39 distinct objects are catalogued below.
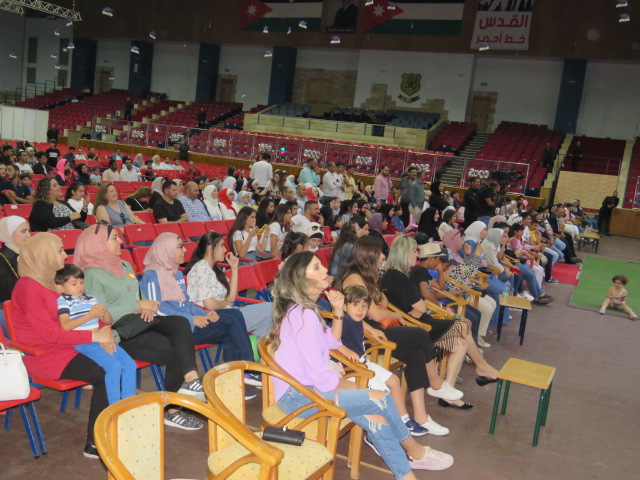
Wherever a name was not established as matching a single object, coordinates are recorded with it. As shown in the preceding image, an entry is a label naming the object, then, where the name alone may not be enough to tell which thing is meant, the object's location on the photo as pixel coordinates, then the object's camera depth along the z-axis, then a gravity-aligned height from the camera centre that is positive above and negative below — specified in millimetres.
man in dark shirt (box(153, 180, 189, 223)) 7324 -892
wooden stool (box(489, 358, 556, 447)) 4090 -1391
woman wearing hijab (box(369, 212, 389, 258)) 8703 -908
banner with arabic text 21016 +5323
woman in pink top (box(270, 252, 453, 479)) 3090 -1099
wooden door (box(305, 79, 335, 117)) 26469 +2518
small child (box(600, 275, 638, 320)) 8461 -1522
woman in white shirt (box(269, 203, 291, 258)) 6930 -925
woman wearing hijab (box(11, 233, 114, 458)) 3287 -1158
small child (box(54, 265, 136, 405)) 3355 -1162
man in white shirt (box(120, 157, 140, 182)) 12133 -872
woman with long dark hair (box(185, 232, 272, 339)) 4457 -1089
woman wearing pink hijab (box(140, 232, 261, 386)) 4094 -1167
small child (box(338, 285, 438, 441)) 3889 -1125
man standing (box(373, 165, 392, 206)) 11992 -568
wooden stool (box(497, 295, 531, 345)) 6215 -1334
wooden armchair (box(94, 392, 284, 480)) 2166 -1119
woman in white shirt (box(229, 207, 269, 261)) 6445 -960
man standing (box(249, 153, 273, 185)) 11625 -504
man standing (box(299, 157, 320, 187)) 11727 -469
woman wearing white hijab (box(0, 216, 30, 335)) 4391 -883
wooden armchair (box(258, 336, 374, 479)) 2934 -1336
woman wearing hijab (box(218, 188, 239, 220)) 8508 -943
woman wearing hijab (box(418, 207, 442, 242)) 9656 -927
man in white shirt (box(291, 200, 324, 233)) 7645 -860
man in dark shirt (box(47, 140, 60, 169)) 12711 -774
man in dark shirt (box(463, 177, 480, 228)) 10352 -623
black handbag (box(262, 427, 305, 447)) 2570 -1230
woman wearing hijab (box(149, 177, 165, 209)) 8211 -838
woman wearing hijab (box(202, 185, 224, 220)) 8344 -868
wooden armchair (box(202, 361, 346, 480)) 2518 -1302
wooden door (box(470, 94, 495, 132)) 23808 +2395
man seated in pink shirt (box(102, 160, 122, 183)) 11578 -878
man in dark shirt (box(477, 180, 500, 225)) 10259 -534
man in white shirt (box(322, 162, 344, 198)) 11531 -553
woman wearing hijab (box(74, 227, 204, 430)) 3754 -1202
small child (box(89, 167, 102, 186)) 11528 -1021
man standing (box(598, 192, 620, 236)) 17891 -783
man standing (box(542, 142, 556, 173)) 18953 +683
